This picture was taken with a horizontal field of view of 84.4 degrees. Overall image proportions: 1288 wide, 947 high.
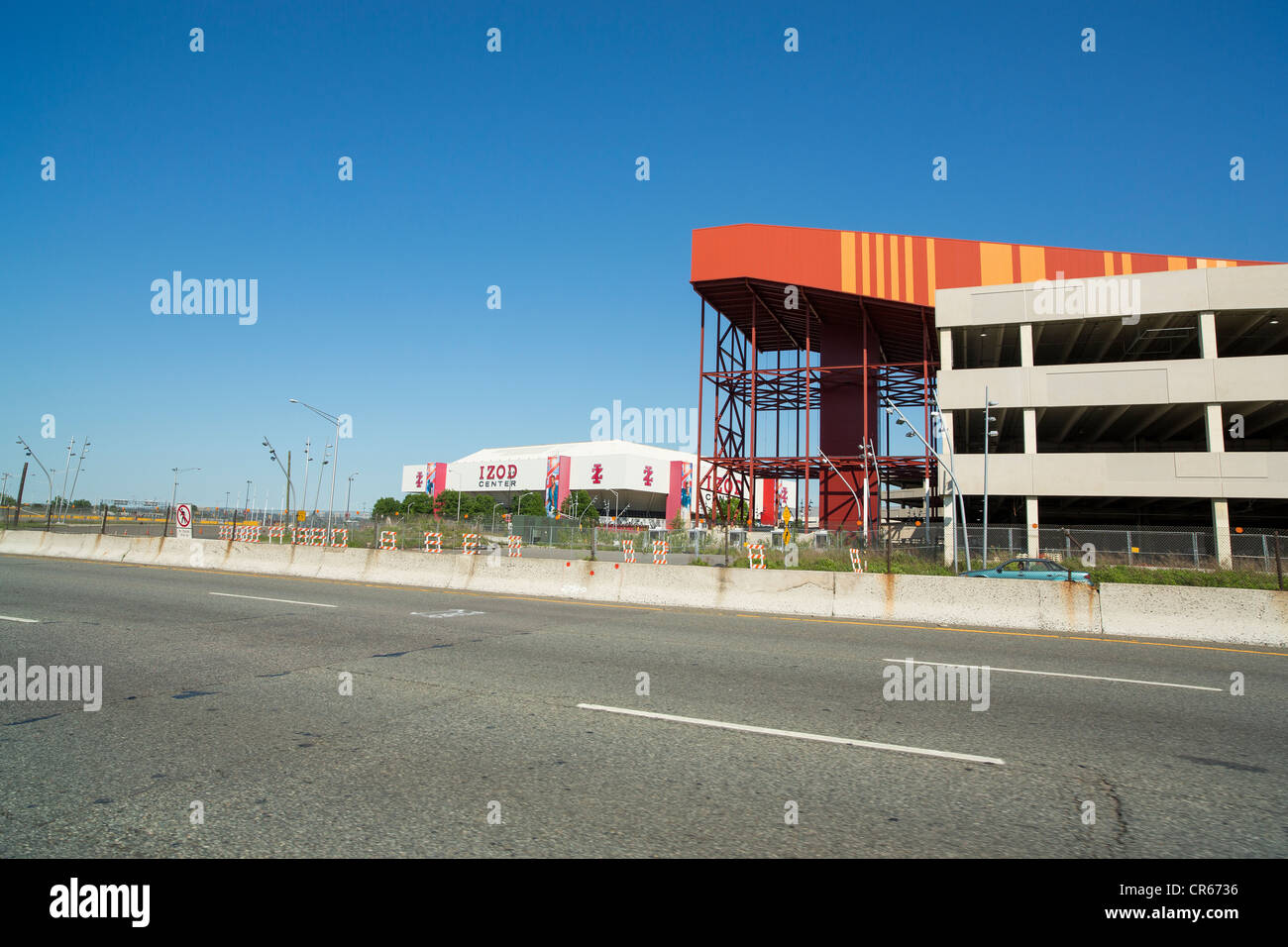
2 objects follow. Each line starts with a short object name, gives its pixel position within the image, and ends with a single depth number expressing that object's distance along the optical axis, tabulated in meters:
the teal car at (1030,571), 18.09
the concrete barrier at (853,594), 11.59
